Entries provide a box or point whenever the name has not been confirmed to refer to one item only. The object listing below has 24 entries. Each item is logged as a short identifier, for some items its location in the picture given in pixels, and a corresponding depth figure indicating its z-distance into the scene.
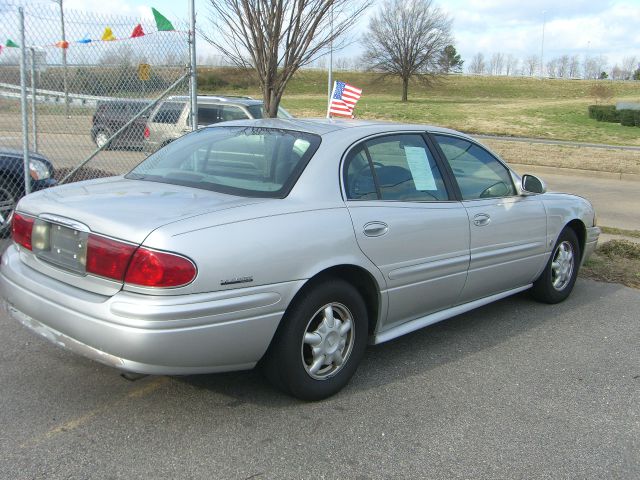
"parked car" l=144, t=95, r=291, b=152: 8.32
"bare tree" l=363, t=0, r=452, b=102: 61.12
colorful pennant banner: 6.66
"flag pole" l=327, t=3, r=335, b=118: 7.71
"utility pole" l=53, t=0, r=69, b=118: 6.67
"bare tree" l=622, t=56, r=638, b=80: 123.18
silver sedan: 2.92
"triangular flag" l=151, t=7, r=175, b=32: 6.76
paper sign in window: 4.19
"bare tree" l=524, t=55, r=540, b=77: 143.38
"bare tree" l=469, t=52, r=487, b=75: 136.75
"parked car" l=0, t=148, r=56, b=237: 7.00
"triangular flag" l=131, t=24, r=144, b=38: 6.77
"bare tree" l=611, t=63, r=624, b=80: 134.38
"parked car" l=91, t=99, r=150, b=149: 7.48
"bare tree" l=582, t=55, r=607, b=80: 135.25
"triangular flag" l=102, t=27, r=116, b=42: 6.62
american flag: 10.41
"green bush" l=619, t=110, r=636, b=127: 33.58
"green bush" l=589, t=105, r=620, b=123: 35.84
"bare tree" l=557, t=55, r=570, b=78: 141.12
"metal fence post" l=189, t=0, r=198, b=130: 6.96
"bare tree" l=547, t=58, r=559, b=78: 143.38
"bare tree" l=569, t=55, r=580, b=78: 139.75
